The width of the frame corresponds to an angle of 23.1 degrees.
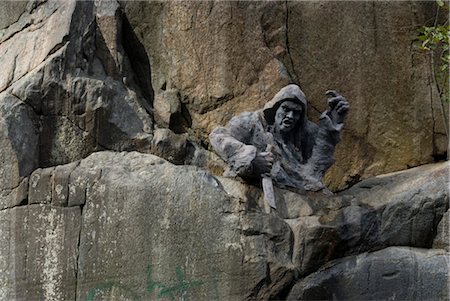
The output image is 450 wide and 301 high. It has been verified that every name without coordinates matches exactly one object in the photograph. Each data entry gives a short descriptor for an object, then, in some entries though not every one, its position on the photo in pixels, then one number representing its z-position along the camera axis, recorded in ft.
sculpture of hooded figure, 32.37
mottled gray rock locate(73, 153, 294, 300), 30.53
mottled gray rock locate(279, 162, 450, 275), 31.17
